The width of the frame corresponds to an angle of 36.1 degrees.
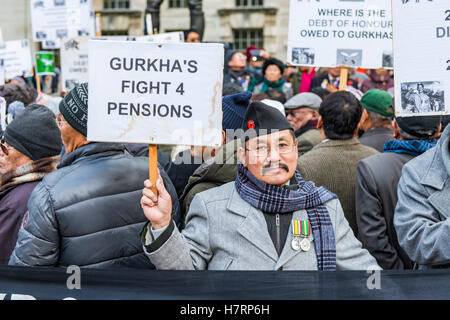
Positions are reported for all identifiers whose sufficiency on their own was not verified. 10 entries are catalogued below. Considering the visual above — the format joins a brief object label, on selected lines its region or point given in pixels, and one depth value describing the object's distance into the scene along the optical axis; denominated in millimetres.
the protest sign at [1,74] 8364
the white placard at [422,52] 3260
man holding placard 2895
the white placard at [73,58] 9734
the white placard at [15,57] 10359
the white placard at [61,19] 10078
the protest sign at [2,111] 5602
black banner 2750
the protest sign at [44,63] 11172
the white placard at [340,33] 5945
